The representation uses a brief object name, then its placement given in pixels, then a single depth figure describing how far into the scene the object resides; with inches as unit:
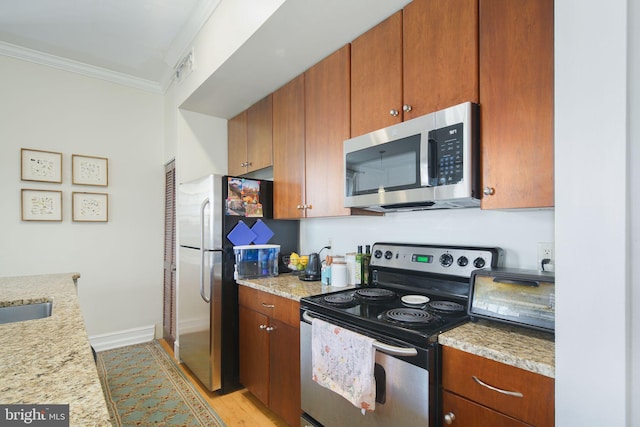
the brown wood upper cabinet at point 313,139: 81.8
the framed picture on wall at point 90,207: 126.7
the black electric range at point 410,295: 52.7
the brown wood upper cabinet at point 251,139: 110.1
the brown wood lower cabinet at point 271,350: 75.2
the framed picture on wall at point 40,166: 117.1
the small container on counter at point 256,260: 97.8
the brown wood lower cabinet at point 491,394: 38.5
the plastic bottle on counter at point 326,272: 86.9
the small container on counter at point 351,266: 85.5
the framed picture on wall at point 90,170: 126.3
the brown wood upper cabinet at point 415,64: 57.2
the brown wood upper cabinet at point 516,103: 47.2
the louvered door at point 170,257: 131.7
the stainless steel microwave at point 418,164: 55.1
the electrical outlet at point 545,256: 57.6
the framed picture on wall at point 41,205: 117.4
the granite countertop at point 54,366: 24.8
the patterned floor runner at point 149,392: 85.0
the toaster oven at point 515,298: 45.4
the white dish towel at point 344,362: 53.1
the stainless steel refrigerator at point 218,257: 96.5
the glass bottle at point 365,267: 85.0
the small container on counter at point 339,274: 84.4
